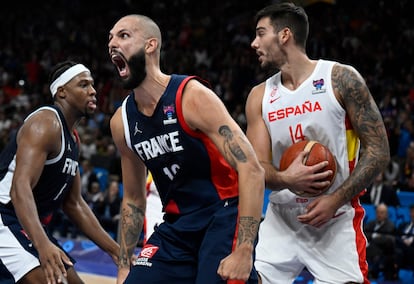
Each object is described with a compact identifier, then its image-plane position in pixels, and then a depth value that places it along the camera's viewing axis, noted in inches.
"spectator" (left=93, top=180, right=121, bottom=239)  392.5
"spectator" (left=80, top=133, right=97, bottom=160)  521.7
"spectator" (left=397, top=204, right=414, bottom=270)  298.8
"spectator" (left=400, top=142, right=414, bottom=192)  368.3
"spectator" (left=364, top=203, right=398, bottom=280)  294.8
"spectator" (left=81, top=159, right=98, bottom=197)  453.4
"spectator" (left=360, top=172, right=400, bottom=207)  346.0
